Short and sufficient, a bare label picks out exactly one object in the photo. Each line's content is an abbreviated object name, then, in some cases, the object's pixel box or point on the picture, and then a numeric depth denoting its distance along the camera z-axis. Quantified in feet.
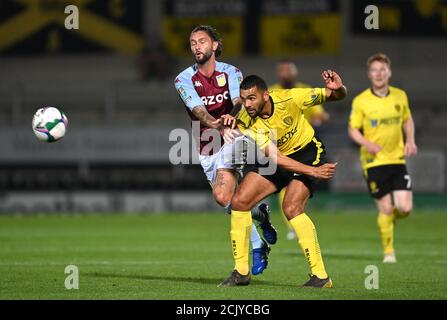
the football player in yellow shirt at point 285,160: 28.30
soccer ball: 33.14
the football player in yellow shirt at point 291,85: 47.11
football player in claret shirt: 32.07
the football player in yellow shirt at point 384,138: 39.96
